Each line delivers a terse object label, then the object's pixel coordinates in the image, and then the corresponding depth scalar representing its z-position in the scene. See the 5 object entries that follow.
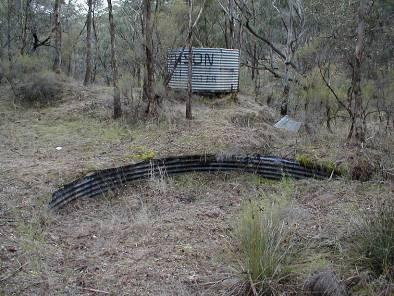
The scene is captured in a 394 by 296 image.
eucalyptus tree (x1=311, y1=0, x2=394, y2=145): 12.53
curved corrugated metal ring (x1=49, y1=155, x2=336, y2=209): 7.44
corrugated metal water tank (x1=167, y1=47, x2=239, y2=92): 14.54
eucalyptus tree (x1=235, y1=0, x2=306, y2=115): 13.38
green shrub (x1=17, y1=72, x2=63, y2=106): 13.89
